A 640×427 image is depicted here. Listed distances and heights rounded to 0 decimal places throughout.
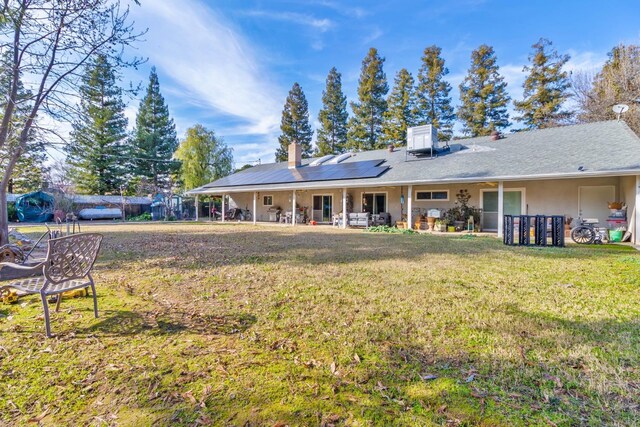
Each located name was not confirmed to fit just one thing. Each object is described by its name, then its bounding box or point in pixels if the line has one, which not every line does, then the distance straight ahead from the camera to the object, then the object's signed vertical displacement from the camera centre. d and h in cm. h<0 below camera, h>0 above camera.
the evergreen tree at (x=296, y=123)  3862 +1136
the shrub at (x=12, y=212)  2131 +1
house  1046 +135
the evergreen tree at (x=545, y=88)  2484 +1026
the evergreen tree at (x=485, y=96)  2777 +1061
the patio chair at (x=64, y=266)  295 -57
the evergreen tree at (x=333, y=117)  3556 +1108
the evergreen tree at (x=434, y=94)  2992 +1160
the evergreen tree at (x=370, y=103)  3244 +1172
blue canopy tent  2108 +35
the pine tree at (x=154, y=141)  3278 +788
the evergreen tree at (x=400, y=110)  3050 +1034
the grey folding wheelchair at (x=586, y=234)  930 -78
